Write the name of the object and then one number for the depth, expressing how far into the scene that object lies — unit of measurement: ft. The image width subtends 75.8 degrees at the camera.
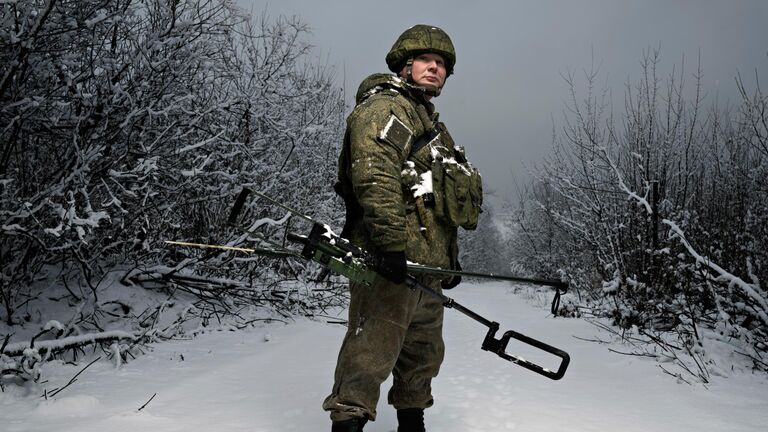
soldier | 7.15
